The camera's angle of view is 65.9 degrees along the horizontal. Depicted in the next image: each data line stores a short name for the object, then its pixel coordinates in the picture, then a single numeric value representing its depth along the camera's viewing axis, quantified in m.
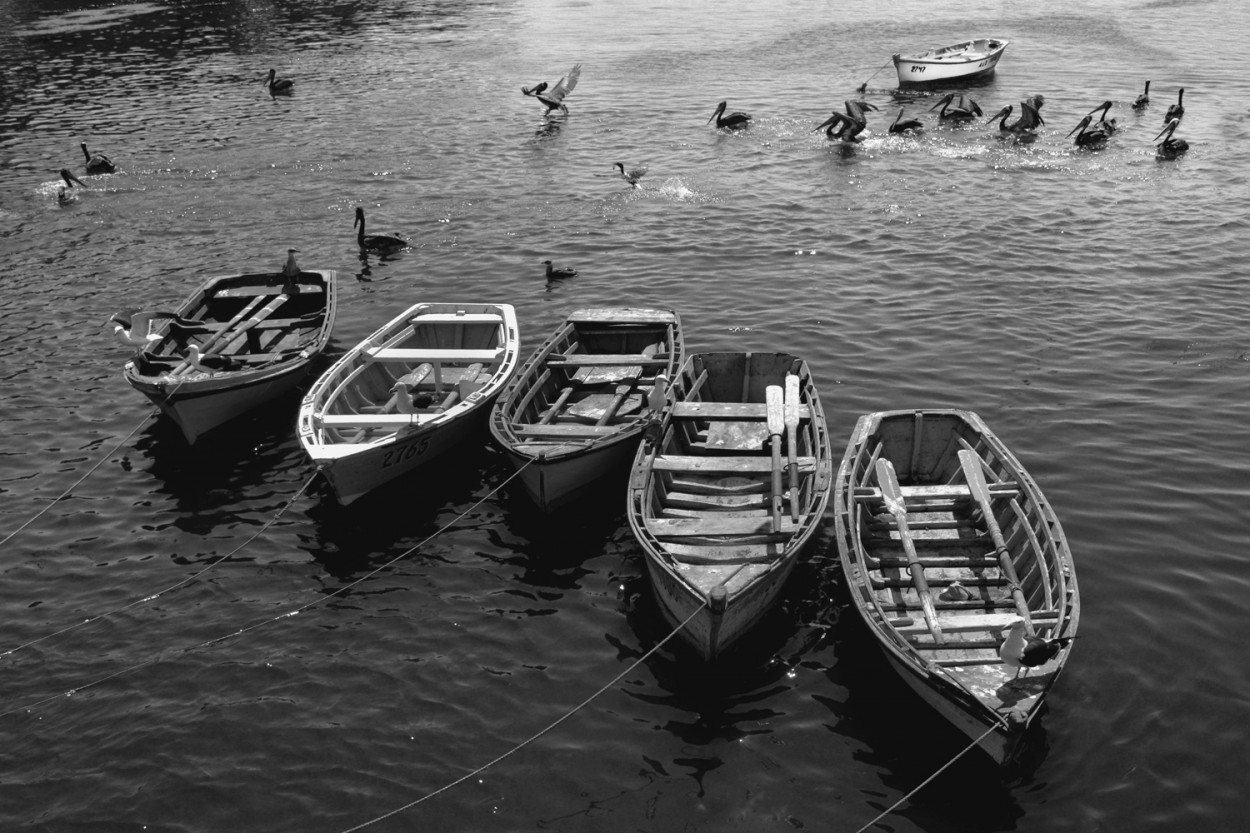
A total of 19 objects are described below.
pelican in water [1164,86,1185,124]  41.16
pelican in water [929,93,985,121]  44.53
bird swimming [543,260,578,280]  29.08
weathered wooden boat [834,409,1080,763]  12.44
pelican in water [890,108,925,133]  42.50
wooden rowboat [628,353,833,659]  14.48
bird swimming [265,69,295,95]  52.72
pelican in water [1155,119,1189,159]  37.75
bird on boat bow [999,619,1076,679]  11.79
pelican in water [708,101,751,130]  44.09
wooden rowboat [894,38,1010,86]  51.22
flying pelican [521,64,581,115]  48.28
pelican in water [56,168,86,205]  36.91
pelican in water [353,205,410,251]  31.47
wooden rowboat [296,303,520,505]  18.48
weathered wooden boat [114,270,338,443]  20.69
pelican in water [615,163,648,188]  37.12
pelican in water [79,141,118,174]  39.41
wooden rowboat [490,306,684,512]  18.00
